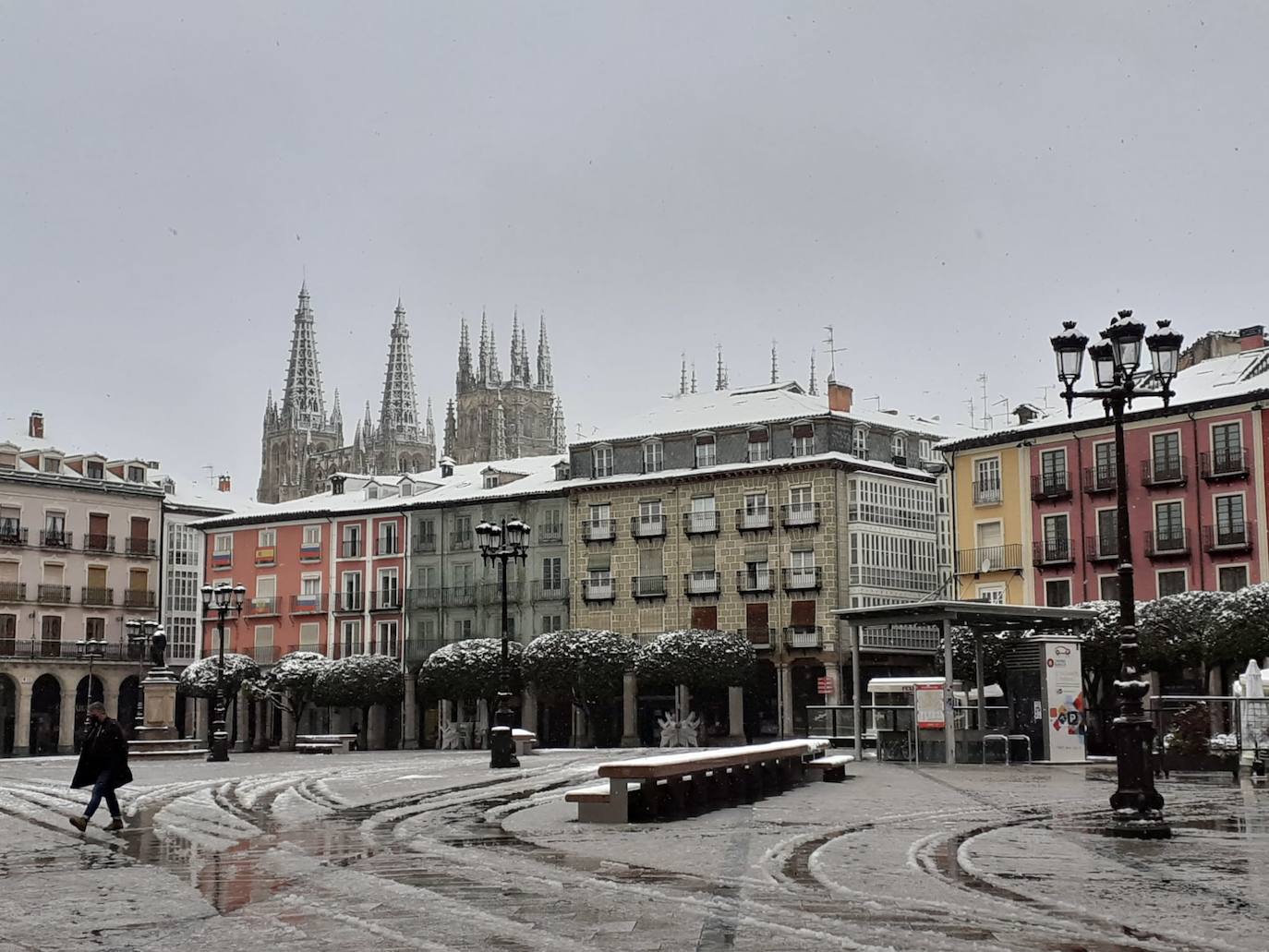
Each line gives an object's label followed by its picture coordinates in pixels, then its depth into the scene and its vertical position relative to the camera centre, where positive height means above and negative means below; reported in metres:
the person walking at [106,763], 19.98 -1.21
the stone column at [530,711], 72.38 -2.38
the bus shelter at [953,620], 34.47 +0.63
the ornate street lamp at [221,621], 44.28 +1.13
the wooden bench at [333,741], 56.66 -2.77
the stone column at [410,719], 74.75 -2.78
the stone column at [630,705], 69.12 -2.06
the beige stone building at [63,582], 83.00 +3.99
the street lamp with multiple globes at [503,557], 34.84 +2.14
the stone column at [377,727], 76.88 -3.16
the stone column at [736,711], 67.69 -2.33
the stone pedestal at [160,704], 49.50 -1.28
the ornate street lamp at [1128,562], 17.88 +0.92
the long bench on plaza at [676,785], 19.36 -1.62
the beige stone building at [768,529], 67.06 +5.05
